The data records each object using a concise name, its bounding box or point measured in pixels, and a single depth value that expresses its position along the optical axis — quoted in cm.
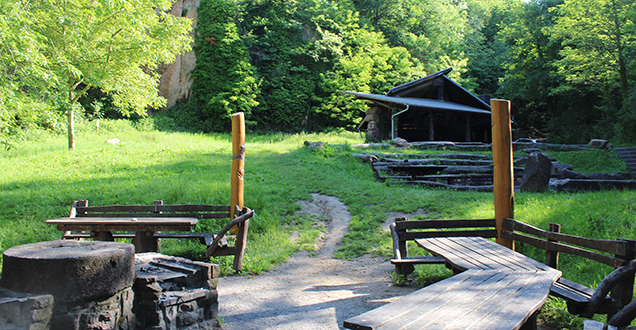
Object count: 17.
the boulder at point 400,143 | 1858
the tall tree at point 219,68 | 2842
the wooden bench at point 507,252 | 340
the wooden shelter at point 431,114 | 2273
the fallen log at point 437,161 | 1387
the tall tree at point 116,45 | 1189
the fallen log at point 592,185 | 1001
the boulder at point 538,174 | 1062
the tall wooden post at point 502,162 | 535
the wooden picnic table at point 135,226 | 548
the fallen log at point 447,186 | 1154
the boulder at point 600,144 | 1932
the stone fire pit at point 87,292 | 281
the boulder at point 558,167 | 1331
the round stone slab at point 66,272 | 290
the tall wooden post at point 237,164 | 696
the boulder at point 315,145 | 1703
